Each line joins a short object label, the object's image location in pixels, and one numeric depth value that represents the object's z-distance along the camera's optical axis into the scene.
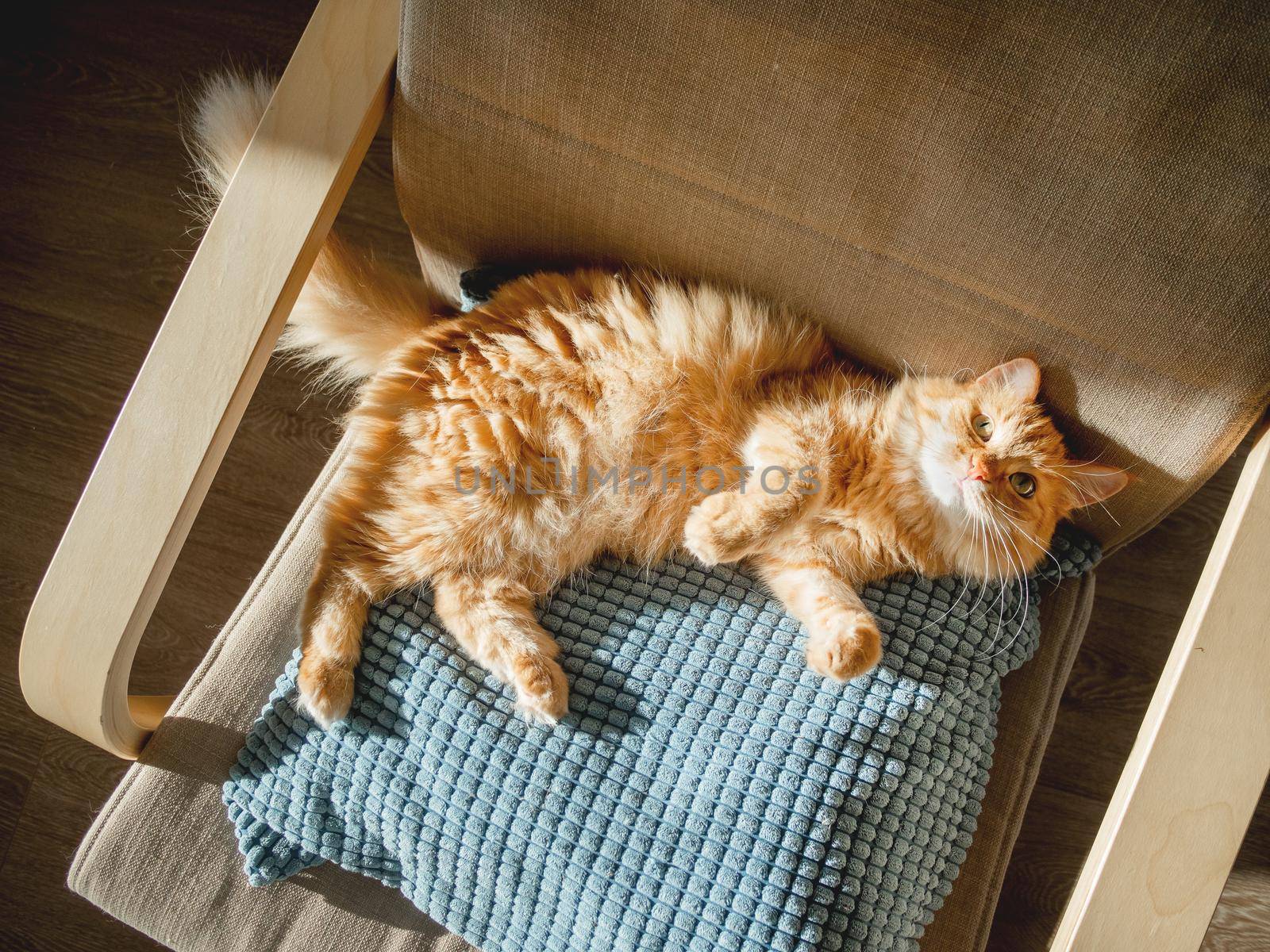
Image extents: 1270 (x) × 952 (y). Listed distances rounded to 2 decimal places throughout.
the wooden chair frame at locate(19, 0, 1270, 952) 0.86
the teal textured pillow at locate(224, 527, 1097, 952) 0.96
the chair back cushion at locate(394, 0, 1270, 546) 0.79
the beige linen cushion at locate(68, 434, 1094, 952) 1.08
